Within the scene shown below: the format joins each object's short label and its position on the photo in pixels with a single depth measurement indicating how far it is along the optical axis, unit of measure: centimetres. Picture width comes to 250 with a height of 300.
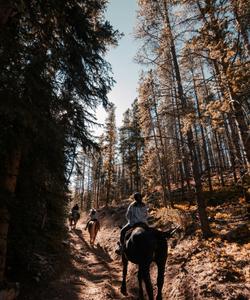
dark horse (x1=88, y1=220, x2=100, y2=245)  1443
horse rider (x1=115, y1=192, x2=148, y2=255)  721
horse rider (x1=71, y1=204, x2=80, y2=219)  2006
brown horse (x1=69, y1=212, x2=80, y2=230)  2004
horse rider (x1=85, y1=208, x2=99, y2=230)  1520
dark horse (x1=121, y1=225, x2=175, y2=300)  546
